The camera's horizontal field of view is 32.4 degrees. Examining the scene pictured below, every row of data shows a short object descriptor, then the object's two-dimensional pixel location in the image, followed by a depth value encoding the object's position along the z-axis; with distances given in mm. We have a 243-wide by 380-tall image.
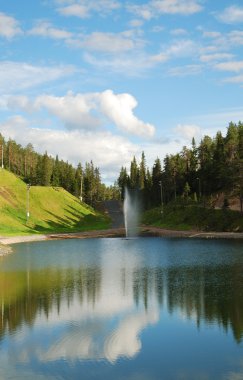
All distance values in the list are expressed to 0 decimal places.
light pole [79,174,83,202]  178450
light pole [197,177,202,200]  133575
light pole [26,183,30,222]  116300
